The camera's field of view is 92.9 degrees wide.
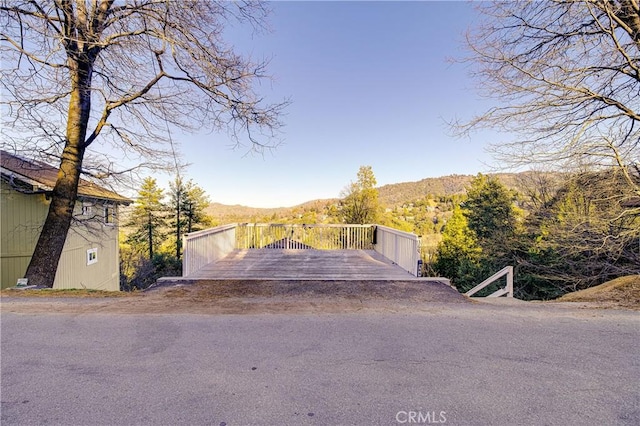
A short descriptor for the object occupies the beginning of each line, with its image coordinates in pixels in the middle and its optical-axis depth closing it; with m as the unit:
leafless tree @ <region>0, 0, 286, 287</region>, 5.91
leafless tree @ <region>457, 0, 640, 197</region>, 6.46
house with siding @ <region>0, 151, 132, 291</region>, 9.33
